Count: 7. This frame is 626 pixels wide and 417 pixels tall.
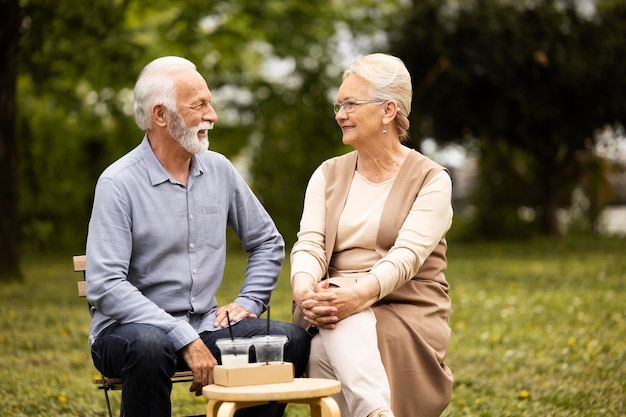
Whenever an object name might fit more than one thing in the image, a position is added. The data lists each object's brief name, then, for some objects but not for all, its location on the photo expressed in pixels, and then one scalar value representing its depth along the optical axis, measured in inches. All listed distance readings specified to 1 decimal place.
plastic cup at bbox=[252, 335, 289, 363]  278.7
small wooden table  260.4
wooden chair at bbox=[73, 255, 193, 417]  297.3
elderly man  298.4
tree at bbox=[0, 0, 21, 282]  985.5
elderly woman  306.5
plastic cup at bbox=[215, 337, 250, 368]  276.5
